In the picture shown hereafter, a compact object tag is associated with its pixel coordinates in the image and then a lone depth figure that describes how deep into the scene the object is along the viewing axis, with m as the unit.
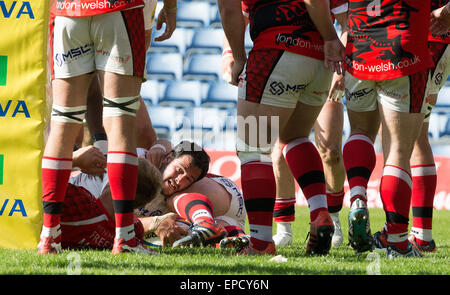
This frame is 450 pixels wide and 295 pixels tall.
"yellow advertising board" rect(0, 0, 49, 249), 6.67
